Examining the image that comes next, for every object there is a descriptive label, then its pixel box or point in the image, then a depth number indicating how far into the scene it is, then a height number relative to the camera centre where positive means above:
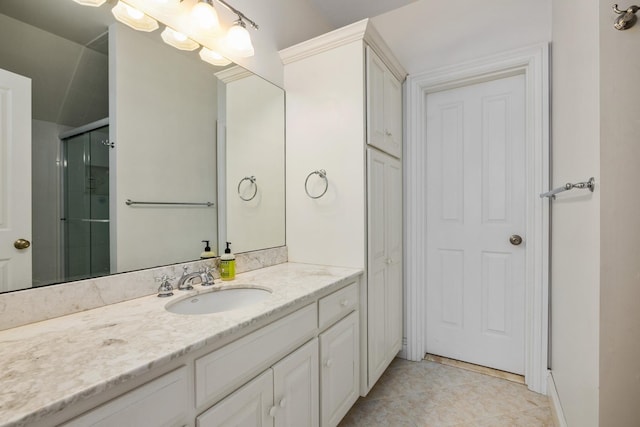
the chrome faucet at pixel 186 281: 1.26 -0.29
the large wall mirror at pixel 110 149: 0.91 +0.25
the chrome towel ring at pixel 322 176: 1.79 +0.21
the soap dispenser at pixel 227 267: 1.43 -0.26
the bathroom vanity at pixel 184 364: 0.58 -0.37
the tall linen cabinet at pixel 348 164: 1.69 +0.28
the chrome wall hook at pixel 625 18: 0.89 +0.59
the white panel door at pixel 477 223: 2.09 -0.08
